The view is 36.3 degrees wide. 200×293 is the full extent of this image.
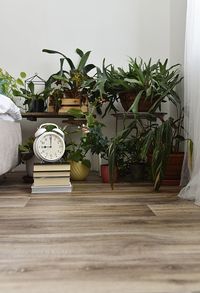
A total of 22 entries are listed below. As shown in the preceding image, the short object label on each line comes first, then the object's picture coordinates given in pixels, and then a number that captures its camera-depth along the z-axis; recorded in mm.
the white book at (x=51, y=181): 1730
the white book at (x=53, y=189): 1714
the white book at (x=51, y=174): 1740
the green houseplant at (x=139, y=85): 2012
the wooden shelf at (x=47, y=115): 2260
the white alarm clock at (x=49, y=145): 1789
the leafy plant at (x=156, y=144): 1639
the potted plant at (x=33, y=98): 2342
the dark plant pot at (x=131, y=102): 2115
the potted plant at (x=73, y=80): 2295
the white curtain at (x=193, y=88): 1528
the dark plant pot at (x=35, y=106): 2340
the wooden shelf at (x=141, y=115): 2010
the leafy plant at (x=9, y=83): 2073
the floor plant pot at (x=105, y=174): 2045
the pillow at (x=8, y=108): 1729
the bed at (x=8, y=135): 1666
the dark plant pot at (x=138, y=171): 2129
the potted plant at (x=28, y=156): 2027
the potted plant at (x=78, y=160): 2061
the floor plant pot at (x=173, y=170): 1924
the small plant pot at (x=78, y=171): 2109
